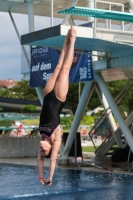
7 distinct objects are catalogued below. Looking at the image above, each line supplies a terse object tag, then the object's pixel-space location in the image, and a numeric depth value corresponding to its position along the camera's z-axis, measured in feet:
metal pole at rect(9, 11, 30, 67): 80.92
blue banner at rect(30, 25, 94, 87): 69.21
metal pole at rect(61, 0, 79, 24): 61.70
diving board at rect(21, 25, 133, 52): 56.33
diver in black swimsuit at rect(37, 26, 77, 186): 24.52
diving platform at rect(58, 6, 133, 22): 36.56
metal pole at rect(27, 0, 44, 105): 76.59
